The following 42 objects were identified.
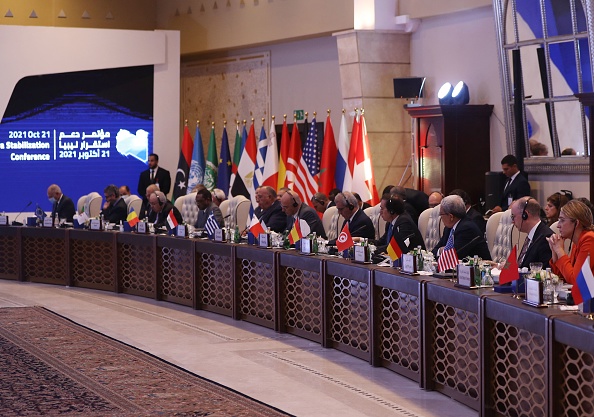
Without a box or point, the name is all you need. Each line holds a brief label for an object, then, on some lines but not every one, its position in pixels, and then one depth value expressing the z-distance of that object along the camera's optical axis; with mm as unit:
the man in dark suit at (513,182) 11078
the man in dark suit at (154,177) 15758
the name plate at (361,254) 7648
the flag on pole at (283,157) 14477
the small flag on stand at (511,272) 5910
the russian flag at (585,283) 5117
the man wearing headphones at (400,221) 8453
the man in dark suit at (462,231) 7766
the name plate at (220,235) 9633
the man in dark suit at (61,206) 12820
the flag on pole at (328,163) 13797
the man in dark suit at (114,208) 12414
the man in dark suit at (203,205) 11055
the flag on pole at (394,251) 7305
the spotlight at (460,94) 12695
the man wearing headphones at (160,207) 11602
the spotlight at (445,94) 12695
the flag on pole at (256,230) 9194
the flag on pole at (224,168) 15633
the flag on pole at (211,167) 15977
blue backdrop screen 15805
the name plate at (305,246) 8391
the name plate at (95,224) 11453
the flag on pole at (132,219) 11098
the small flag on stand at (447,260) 6715
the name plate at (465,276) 6227
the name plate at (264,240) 8977
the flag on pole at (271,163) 14449
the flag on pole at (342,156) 13692
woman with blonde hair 6348
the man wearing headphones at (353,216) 9103
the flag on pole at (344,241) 8016
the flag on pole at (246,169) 14906
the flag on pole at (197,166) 15906
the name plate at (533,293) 5445
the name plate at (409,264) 6949
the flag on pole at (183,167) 16047
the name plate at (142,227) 10922
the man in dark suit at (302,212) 9812
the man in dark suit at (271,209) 10328
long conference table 5230
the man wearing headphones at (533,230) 7098
